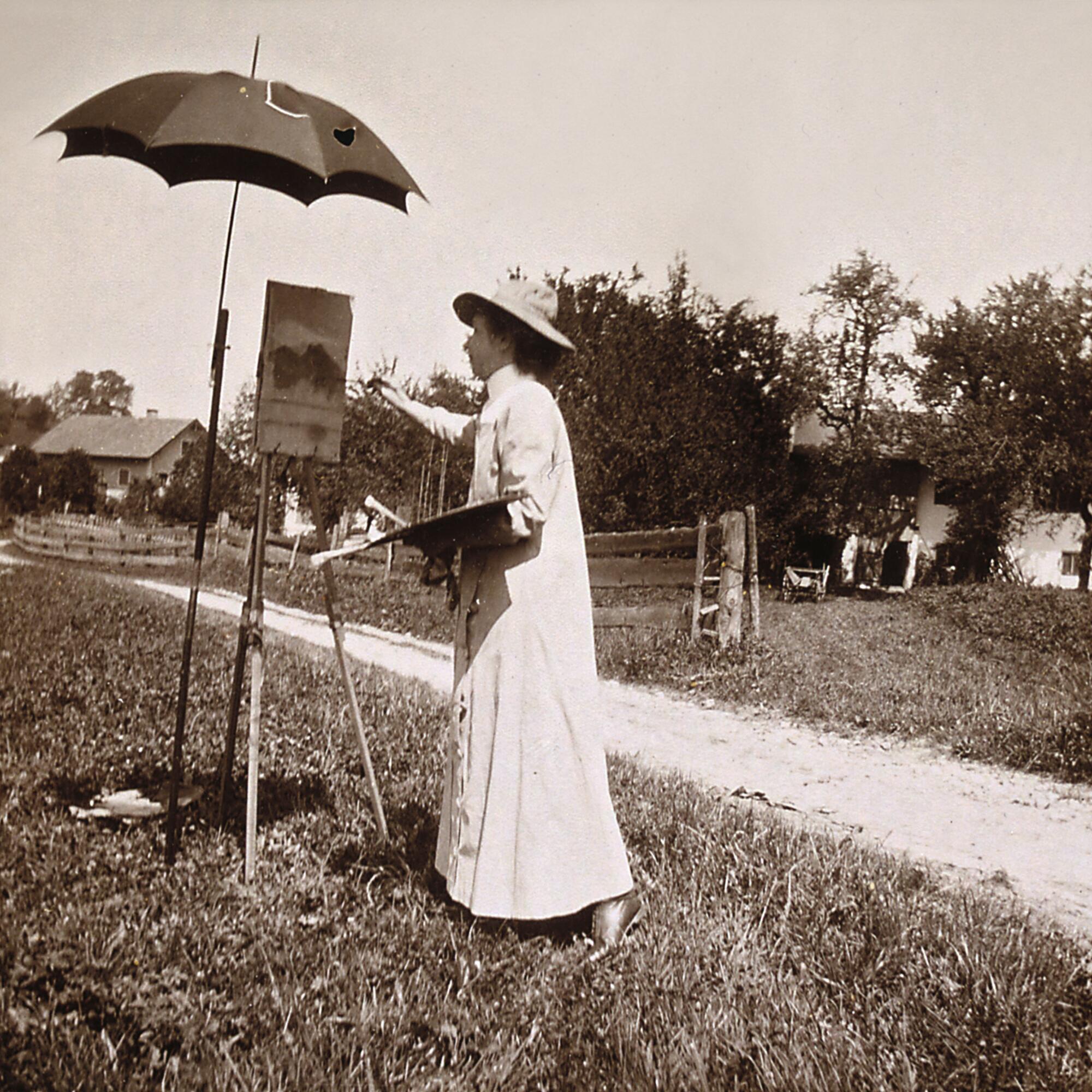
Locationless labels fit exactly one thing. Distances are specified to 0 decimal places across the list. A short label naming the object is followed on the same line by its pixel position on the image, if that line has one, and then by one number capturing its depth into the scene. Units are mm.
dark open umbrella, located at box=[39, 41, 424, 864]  3297
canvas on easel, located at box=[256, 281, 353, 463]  3617
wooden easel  3594
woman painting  3201
